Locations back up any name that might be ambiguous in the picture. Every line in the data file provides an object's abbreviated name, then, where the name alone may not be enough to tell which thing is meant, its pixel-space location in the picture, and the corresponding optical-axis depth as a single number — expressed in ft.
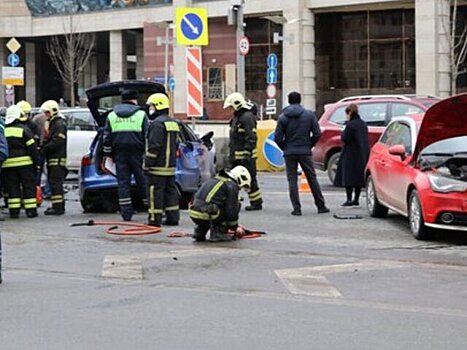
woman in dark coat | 43.27
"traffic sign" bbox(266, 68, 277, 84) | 102.17
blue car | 41.86
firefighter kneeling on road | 32.68
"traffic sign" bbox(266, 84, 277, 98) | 99.40
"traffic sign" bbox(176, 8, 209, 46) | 55.77
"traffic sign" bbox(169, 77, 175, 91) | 130.21
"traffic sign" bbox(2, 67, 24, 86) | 89.35
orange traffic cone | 53.57
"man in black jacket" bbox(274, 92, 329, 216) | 41.16
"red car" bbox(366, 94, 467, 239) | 31.60
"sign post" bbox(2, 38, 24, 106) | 87.92
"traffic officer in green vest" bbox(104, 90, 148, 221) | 38.75
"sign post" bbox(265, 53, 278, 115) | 99.71
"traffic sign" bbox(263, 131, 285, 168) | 70.44
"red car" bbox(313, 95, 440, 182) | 55.12
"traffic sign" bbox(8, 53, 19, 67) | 92.54
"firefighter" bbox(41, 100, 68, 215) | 43.32
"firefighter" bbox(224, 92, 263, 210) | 41.96
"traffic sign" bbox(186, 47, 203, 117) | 53.78
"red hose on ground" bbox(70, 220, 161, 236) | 35.86
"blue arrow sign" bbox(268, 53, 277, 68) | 102.02
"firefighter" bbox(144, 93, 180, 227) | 36.52
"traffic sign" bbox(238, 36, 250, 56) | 79.97
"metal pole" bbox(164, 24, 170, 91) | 143.54
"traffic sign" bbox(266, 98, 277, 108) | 93.56
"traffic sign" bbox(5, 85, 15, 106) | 93.91
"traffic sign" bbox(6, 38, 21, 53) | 85.97
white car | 65.41
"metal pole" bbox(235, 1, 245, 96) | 79.56
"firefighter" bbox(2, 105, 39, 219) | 41.68
